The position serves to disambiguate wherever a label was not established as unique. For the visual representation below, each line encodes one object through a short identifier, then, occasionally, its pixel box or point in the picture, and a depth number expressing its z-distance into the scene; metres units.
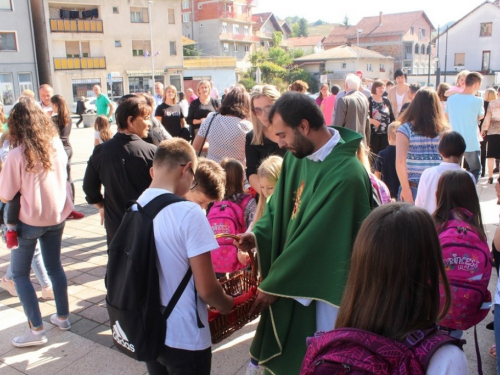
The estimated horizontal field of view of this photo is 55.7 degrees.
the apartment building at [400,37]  69.44
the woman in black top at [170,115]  7.68
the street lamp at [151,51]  40.38
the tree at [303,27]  126.12
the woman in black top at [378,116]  8.05
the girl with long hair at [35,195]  3.60
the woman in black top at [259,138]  4.03
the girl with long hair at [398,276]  1.42
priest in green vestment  2.22
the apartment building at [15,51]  32.19
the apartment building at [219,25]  59.91
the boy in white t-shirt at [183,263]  2.11
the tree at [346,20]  115.49
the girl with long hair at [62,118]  6.78
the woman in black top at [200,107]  7.23
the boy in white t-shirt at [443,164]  3.80
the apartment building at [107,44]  36.19
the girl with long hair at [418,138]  4.33
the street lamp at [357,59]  56.75
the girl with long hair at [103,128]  7.02
